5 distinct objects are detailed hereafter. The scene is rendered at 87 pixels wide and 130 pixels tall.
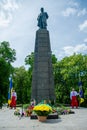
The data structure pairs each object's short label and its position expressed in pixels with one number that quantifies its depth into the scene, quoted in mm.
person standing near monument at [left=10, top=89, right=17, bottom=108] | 8197
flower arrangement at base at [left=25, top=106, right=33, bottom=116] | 5284
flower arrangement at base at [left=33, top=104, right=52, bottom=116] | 4374
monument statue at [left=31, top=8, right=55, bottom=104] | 7709
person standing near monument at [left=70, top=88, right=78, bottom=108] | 7933
